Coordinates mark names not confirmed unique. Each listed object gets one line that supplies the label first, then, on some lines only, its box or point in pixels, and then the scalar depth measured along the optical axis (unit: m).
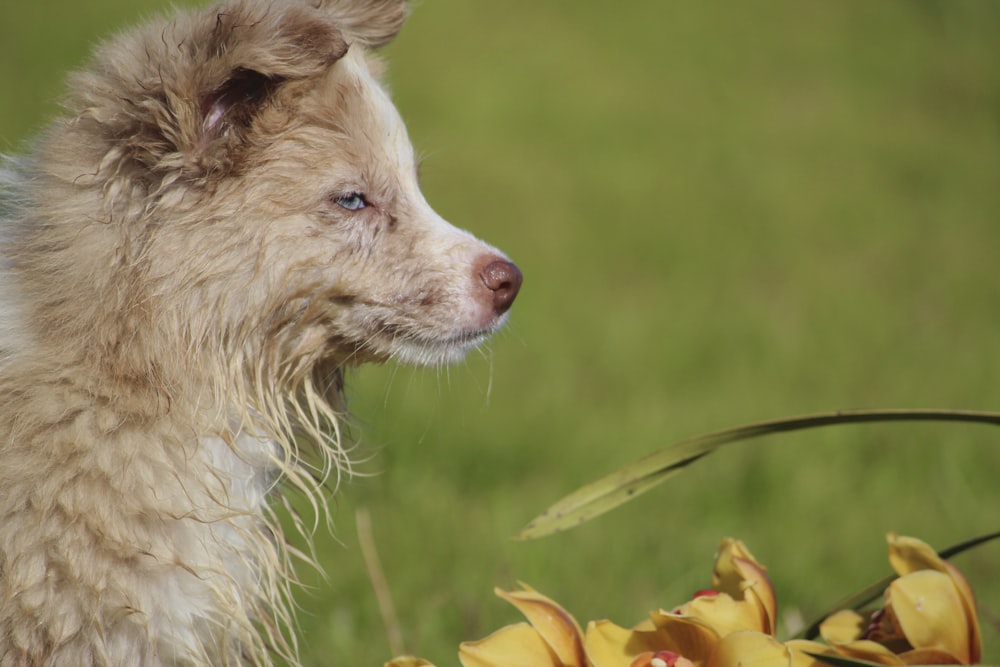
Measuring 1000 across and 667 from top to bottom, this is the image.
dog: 3.28
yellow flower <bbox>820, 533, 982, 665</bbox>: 3.24
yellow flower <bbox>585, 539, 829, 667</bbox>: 3.21
